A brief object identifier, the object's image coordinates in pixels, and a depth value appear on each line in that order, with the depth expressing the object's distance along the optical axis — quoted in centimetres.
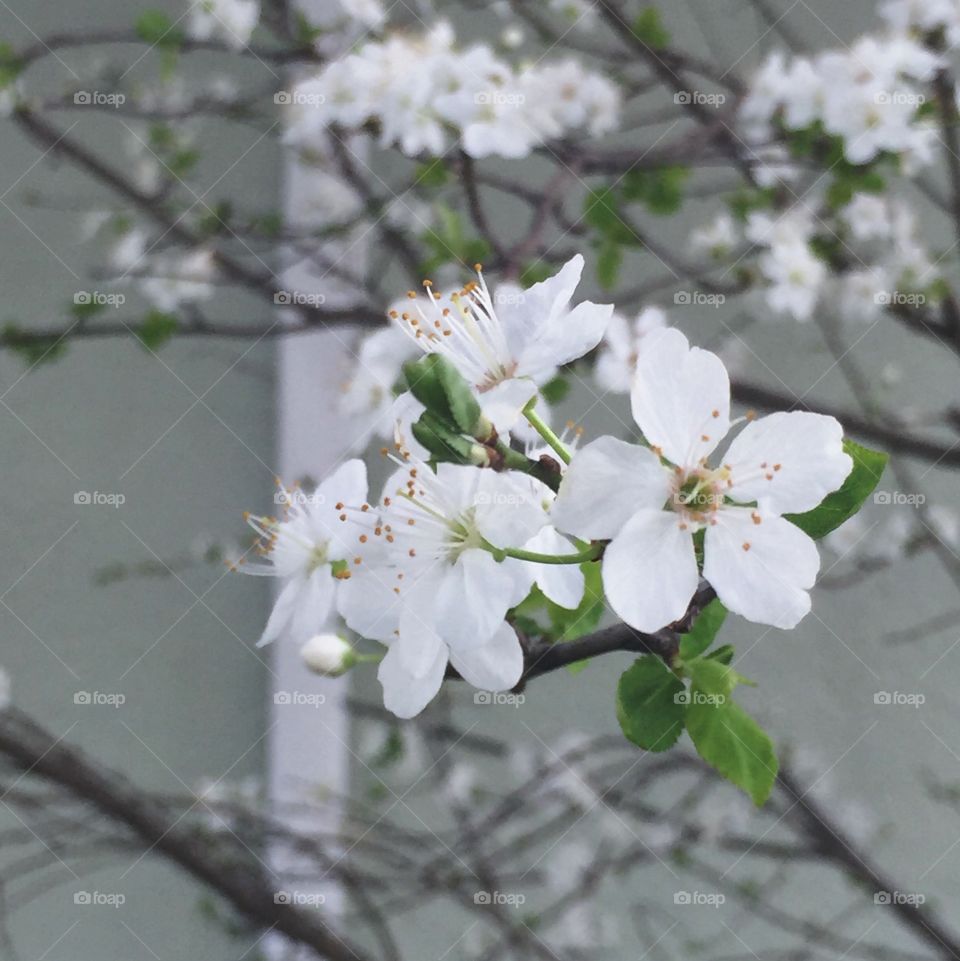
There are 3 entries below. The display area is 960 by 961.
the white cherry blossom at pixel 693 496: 40
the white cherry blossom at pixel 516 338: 40
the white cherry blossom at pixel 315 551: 42
